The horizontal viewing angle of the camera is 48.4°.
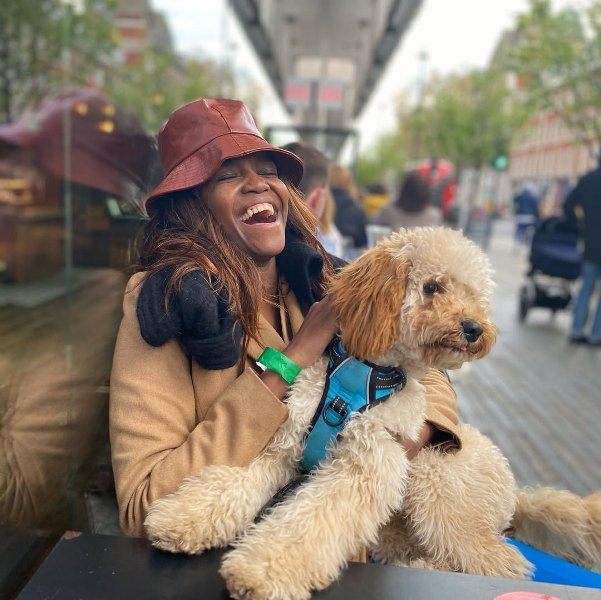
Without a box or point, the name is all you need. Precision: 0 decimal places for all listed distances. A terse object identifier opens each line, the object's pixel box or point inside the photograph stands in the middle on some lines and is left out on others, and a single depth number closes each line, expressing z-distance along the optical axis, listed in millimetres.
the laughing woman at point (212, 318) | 1655
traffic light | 22906
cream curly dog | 1451
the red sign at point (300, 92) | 11922
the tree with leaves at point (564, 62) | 15986
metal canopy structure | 12234
